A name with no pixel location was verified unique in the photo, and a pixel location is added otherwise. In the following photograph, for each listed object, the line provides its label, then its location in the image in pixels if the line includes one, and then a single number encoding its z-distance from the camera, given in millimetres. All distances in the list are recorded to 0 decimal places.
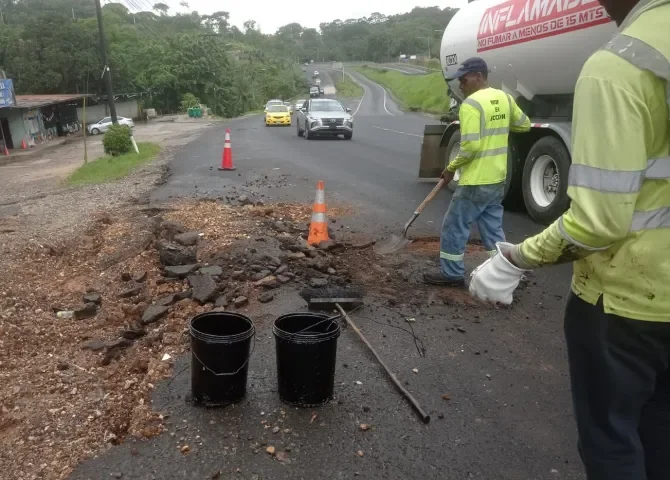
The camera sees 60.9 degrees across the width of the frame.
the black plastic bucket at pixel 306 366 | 3357
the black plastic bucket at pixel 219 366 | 3322
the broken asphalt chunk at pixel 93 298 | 5387
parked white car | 40625
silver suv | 21891
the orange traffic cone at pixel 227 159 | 13328
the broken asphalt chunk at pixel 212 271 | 5516
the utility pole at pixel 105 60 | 22812
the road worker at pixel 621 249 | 1636
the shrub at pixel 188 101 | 52834
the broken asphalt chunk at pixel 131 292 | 5410
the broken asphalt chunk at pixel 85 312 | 5164
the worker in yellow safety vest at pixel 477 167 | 5059
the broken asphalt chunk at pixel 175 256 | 5906
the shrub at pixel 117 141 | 18875
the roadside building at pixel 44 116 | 33469
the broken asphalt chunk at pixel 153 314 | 4754
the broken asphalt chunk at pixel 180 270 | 5590
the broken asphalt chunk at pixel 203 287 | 4969
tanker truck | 6449
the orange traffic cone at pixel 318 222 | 6672
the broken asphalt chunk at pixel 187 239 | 6398
